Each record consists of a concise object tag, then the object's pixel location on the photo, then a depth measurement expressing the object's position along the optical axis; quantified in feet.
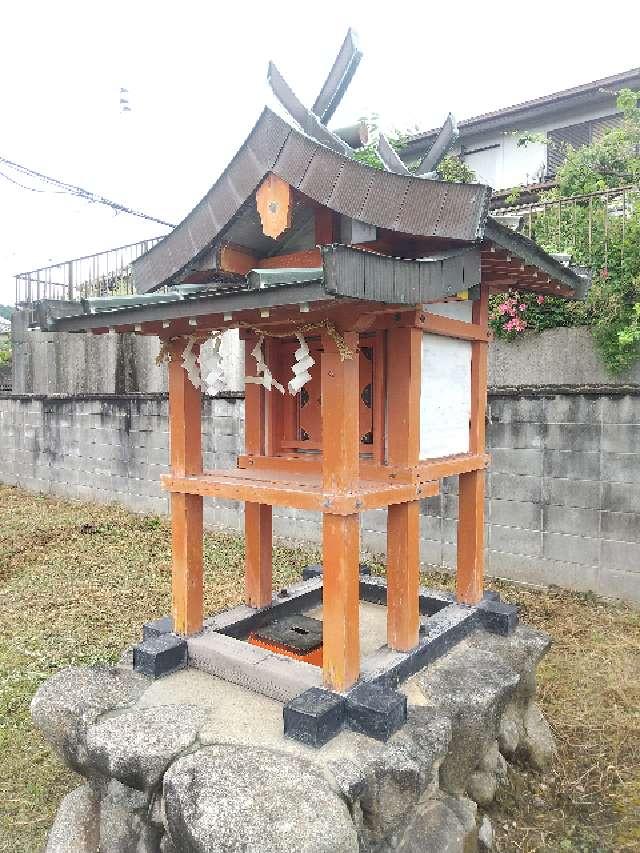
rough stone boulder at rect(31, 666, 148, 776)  10.36
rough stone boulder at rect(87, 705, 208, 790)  9.19
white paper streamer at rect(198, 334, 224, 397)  12.14
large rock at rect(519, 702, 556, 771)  12.47
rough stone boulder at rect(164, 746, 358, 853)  7.58
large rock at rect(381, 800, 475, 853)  9.46
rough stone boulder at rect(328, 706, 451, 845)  8.80
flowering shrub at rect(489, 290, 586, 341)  21.56
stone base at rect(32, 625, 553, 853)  8.06
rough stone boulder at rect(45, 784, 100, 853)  10.17
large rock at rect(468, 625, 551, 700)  12.67
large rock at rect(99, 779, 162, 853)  9.37
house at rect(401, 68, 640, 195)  39.52
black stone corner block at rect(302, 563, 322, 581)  17.34
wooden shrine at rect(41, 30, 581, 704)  9.80
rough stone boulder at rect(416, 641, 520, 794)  10.68
